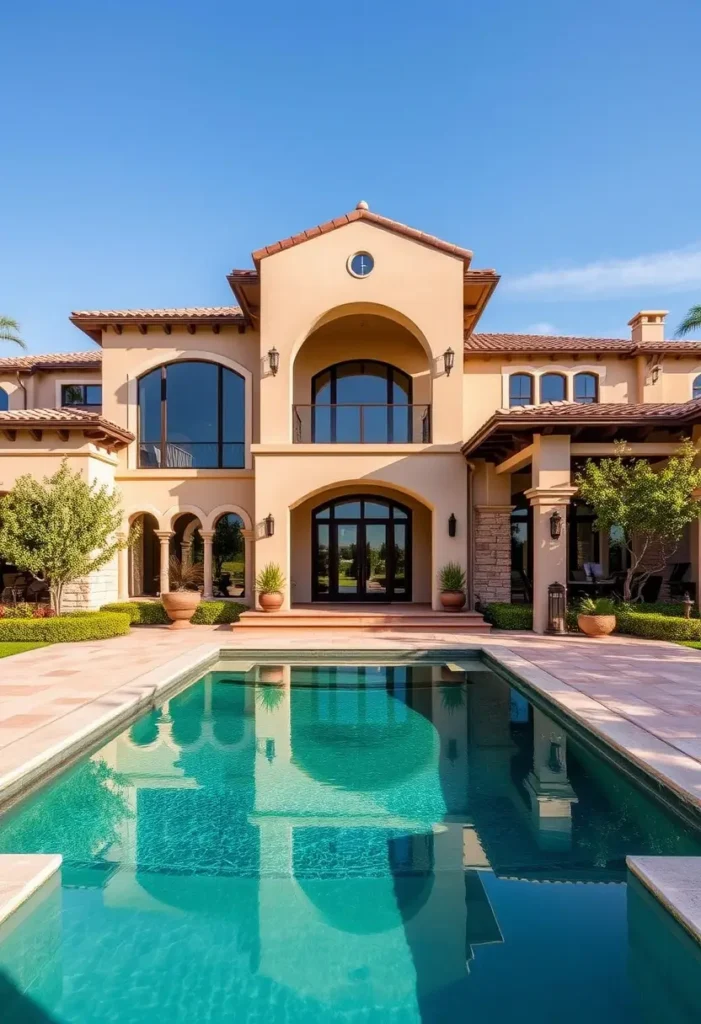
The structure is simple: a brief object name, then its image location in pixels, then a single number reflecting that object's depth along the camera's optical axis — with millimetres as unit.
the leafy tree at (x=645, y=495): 12922
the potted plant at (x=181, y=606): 15047
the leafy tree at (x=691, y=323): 22656
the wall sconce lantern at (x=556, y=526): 13766
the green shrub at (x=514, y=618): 14578
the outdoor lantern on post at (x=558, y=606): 13773
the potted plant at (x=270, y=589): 15211
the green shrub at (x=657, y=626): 12633
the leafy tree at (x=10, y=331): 24234
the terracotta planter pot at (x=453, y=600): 15273
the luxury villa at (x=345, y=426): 15695
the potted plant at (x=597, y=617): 13095
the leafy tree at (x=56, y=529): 13438
